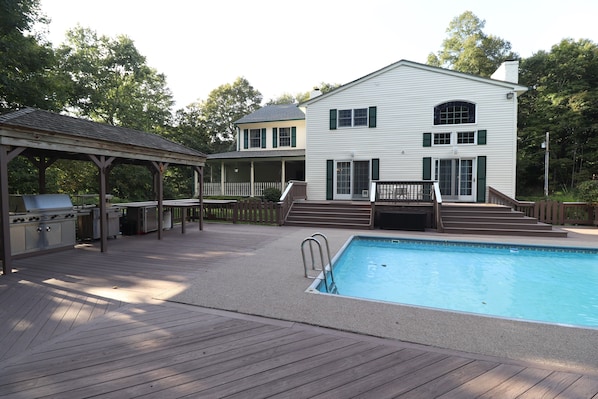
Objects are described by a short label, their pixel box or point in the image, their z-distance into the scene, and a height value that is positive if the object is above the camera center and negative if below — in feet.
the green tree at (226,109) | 113.50 +31.84
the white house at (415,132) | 45.52 +9.48
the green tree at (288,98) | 137.90 +43.01
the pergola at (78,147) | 17.38 +3.37
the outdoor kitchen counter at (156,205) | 31.58 -1.52
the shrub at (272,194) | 55.11 -0.56
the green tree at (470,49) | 86.38 +43.37
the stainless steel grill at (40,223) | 20.12 -2.28
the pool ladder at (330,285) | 16.24 -5.41
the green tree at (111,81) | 66.54 +27.82
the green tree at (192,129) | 94.99 +20.74
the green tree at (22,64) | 36.65 +16.25
